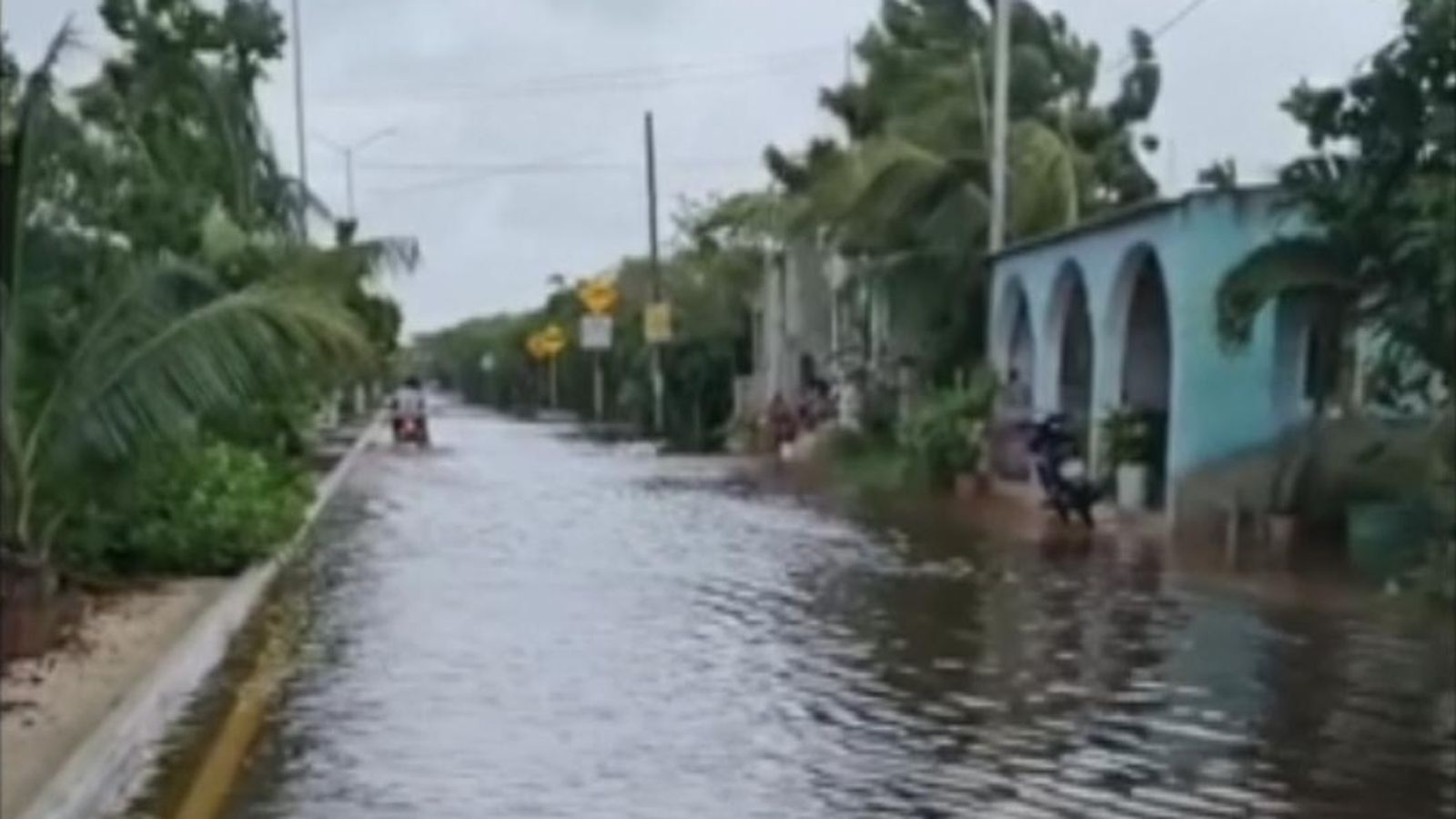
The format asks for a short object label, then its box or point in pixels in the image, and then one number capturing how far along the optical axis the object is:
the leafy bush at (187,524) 18.36
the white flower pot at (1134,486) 27.89
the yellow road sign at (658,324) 58.94
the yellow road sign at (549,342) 87.06
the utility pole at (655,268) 61.31
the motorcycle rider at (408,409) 50.62
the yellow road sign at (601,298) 74.00
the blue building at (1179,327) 25.23
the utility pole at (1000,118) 33.75
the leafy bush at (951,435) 33.47
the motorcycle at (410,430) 50.62
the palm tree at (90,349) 15.45
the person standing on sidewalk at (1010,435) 34.00
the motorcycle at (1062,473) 26.64
